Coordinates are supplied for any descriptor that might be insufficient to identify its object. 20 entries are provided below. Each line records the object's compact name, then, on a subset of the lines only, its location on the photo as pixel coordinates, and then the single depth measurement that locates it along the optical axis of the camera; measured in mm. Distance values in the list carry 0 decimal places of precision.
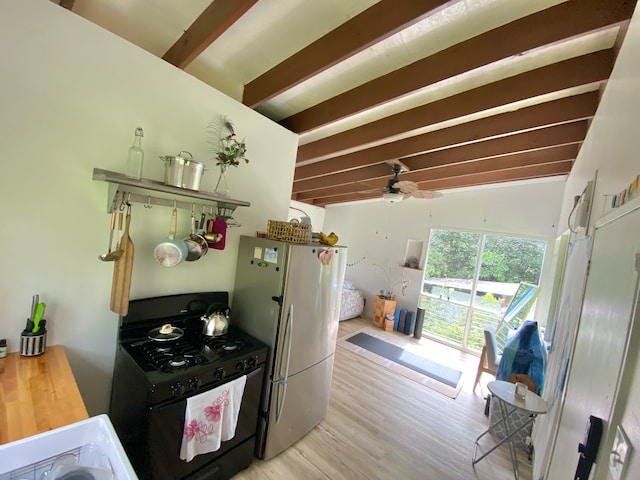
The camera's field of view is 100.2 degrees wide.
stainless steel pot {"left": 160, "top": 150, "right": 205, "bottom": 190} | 1545
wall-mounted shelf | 1340
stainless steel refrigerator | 1890
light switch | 627
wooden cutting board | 1528
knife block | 1317
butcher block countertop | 926
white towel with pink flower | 1438
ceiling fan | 2958
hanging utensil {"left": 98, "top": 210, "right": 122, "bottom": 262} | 1456
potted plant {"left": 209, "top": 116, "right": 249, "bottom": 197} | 1914
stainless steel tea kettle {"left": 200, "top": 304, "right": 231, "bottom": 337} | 1854
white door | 764
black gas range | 1338
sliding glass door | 4375
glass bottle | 1509
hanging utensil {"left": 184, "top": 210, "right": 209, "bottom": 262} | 1777
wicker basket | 2047
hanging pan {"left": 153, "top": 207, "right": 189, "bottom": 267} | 1622
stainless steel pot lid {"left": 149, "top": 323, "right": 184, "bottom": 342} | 1654
